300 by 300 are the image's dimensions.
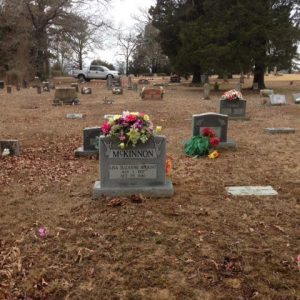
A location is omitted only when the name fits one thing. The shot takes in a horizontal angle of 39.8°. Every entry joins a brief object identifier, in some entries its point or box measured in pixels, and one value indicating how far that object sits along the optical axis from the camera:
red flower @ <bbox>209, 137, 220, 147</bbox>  8.59
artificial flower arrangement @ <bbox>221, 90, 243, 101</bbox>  13.59
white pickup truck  45.50
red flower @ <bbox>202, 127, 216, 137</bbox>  8.79
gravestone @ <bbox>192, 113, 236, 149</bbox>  9.02
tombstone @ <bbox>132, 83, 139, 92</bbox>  30.18
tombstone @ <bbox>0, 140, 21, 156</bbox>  8.28
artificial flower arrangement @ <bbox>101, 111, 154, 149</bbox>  5.57
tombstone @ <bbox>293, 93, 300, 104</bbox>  19.50
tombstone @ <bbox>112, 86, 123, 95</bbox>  26.39
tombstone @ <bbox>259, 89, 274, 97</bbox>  23.34
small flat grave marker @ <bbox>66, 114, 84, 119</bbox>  14.44
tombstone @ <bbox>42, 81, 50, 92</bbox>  29.27
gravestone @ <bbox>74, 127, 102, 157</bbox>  8.20
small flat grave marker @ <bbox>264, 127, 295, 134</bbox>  10.96
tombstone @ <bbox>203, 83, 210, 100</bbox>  22.27
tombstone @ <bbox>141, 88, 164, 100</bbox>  21.77
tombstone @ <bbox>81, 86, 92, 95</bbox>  27.12
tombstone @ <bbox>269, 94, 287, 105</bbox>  18.64
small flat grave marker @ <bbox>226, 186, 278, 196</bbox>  5.84
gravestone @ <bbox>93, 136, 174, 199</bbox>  5.71
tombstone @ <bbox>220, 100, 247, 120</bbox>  13.80
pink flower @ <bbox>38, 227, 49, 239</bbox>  4.49
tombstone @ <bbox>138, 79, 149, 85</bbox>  39.47
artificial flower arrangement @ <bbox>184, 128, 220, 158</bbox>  8.38
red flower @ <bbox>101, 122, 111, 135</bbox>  5.69
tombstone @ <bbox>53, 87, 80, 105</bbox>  19.86
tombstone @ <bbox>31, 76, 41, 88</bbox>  36.85
